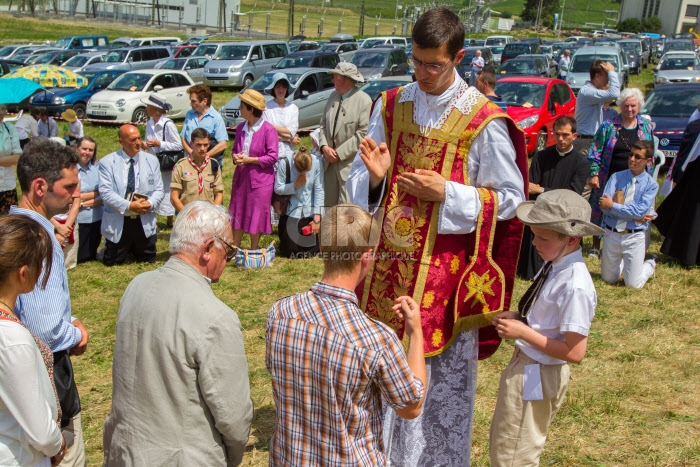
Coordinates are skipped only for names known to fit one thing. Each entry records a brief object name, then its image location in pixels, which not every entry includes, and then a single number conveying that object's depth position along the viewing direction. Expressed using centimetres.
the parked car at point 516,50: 3180
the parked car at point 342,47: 3216
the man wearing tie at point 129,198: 793
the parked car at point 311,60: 2317
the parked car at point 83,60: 2733
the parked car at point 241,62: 2616
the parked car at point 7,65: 2399
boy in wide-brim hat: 306
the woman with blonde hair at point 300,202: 819
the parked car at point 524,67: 2159
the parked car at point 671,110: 1288
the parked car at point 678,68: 2309
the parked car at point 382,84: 1595
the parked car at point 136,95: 1822
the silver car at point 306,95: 1664
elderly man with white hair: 253
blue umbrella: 1029
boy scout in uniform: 798
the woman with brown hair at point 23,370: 230
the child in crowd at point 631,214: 727
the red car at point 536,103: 1345
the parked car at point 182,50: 3170
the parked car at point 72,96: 1955
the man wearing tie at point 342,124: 789
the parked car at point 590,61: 2133
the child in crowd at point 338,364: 235
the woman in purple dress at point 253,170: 782
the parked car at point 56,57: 2883
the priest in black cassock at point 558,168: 736
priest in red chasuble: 325
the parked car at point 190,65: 2681
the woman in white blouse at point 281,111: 939
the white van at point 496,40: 4097
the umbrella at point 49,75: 1816
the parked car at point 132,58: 2575
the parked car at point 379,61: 2144
